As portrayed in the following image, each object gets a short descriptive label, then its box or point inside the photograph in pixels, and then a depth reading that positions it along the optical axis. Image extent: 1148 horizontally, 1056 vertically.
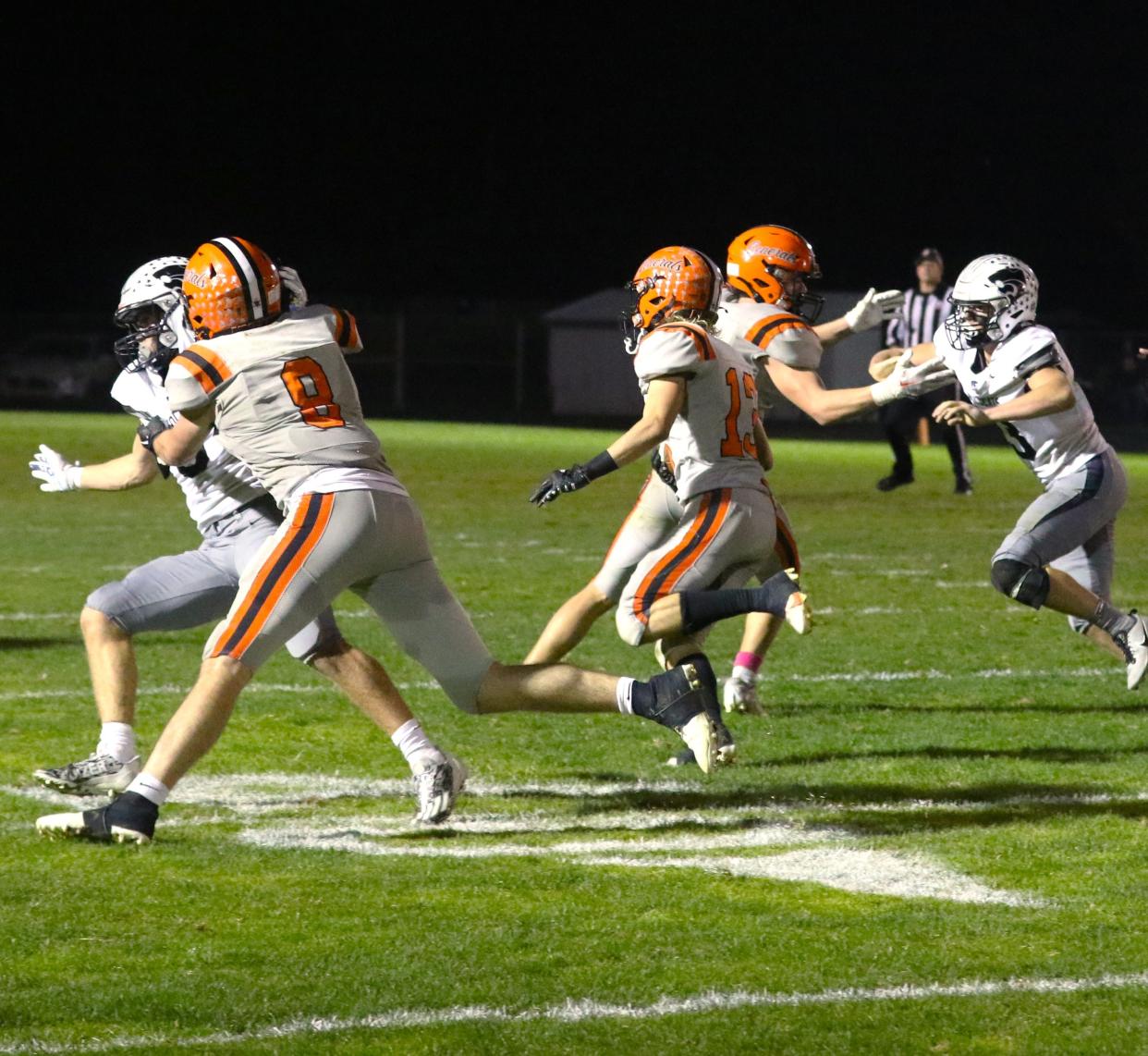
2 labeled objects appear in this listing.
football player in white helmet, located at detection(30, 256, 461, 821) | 11.27
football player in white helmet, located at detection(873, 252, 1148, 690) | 13.82
